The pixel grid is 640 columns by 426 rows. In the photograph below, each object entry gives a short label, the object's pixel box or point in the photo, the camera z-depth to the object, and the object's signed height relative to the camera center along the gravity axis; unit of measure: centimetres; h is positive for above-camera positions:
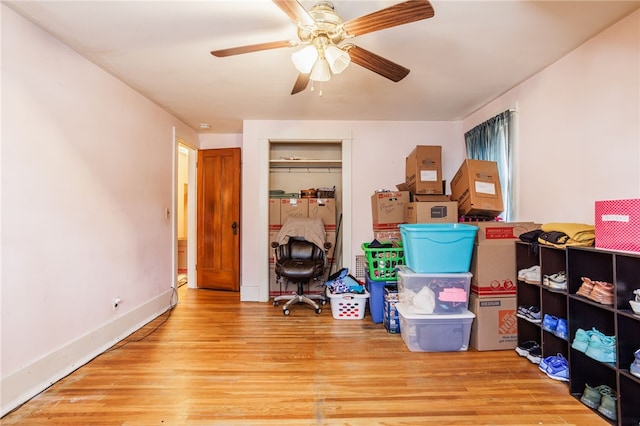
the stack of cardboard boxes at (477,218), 237 -6
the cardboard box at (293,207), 403 +6
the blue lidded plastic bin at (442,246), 237 -28
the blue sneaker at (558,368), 192 -104
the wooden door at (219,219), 422 -11
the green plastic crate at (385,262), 297 -52
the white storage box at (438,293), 238 -67
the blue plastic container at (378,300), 299 -91
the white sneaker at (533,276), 214 -48
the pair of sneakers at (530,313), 215 -77
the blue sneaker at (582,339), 171 -76
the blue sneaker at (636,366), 143 -76
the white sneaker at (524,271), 224 -46
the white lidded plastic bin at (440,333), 236 -98
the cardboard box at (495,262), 236 -41
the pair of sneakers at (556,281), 192 -46
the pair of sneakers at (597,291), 161 -45
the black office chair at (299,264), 328 -61
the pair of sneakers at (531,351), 214 -106
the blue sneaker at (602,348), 158 -75
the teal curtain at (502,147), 289 +68
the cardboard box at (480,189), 271 +22
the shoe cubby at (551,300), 205 -62
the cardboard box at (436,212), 289 +0
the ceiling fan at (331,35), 137 +94
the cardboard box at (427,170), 315 +45
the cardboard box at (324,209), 403 +3
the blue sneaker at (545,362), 201 -104
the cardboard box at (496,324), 236 -91
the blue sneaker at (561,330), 188 -77
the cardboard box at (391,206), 329 +6
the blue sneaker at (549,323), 199 -76
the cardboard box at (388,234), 330 -25
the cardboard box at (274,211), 404 +0
